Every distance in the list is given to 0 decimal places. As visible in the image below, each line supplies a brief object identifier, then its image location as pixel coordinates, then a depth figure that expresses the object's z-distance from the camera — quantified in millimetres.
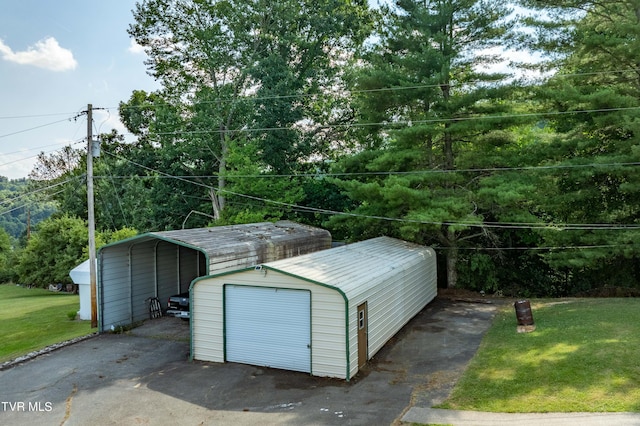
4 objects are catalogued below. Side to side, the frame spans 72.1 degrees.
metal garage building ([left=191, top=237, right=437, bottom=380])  9633
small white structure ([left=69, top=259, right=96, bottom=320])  16281
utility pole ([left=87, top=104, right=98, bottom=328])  14617
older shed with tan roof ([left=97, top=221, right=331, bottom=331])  13773
